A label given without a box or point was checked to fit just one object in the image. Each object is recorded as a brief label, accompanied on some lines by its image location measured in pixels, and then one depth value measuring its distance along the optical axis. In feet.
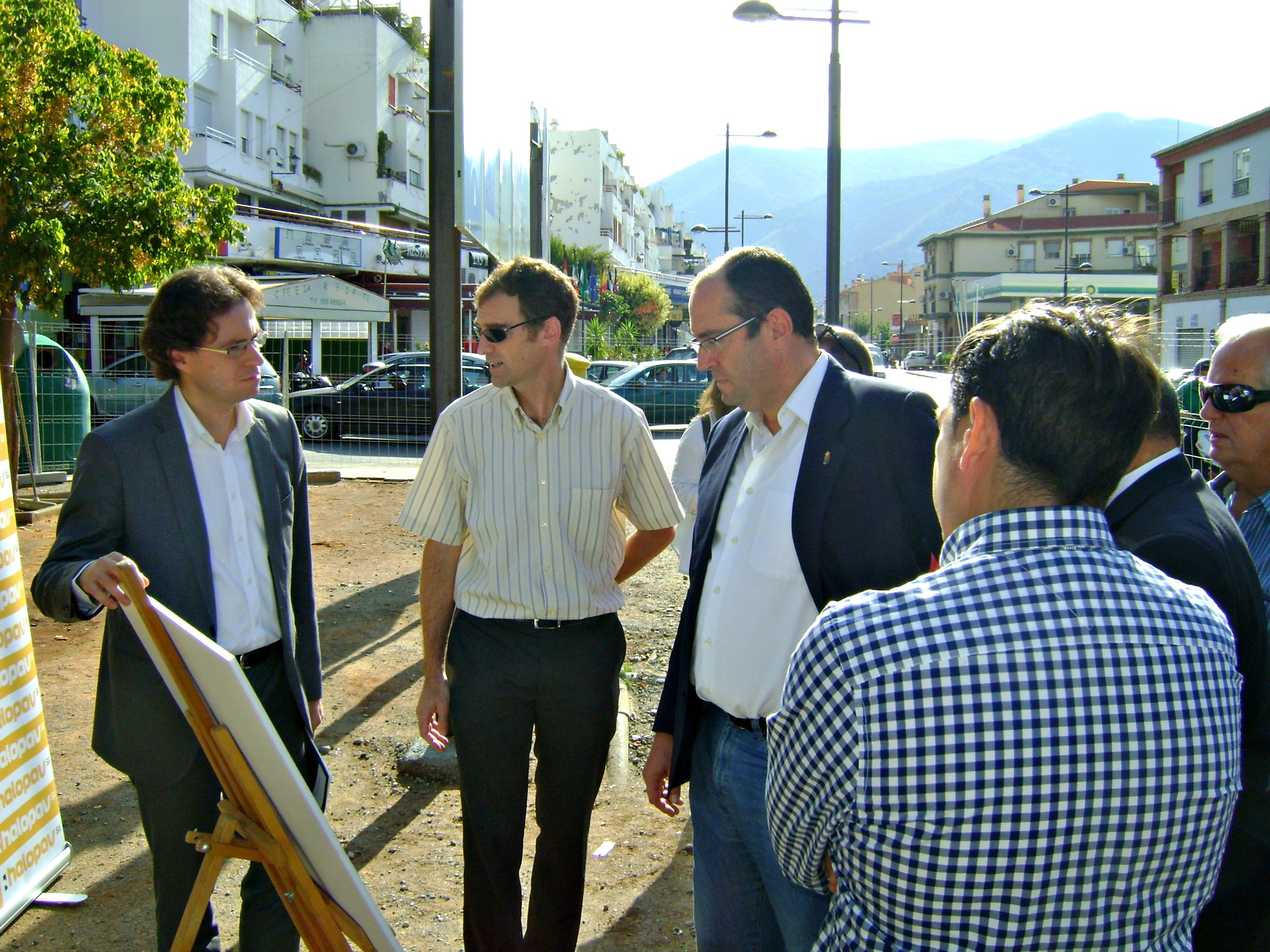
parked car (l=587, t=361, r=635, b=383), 72.02
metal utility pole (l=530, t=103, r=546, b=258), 24.25
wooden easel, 6.86
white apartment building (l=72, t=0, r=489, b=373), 106.83
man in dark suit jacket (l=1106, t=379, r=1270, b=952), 6.40
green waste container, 40.91
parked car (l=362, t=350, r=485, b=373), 62.54
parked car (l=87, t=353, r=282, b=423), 47.42
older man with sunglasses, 8.61
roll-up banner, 9.37
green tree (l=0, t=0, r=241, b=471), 32.45
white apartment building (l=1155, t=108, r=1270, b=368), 151.84
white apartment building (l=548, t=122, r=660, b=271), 214.69
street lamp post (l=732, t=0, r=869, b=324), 33.78
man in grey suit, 8.81
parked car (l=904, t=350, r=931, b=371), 207.72
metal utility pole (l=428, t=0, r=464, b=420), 15.71
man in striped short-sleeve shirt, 9.65
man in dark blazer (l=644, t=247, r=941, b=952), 7.43
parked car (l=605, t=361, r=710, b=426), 65.72
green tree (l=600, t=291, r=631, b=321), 165.17
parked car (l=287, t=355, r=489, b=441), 55.72
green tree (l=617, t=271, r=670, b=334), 171.32
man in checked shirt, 4.25
